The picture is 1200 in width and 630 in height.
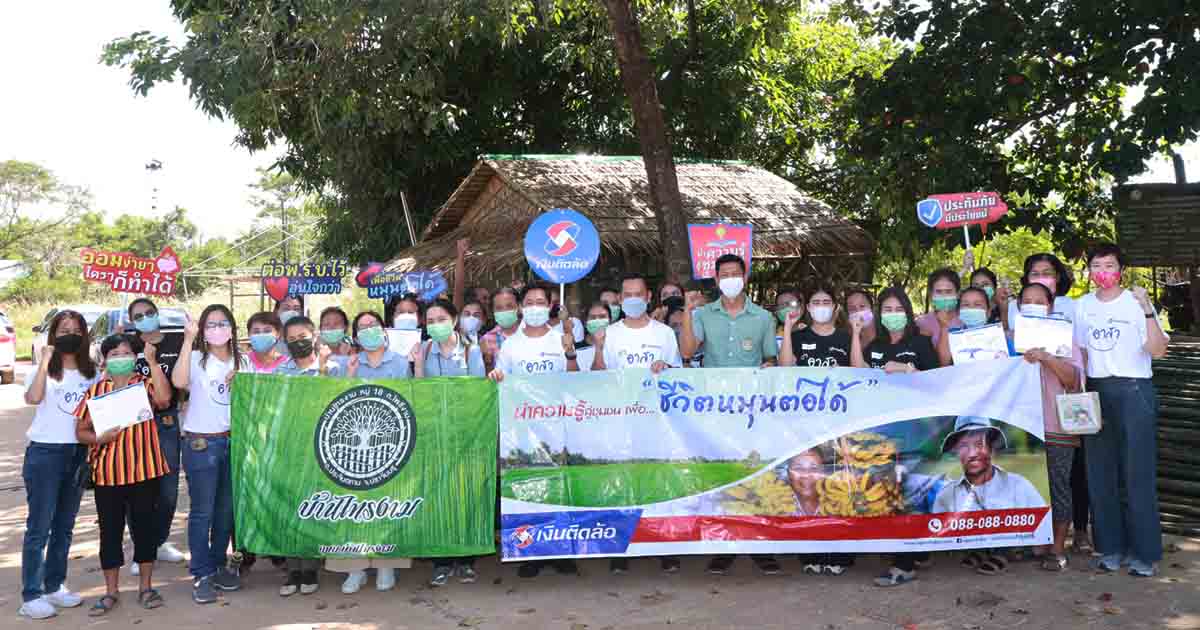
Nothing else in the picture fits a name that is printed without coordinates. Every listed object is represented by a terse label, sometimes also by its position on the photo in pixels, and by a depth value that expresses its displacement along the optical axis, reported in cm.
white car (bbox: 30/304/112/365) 1893
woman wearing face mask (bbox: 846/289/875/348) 646
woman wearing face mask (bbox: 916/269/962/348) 647
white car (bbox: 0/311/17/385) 1969
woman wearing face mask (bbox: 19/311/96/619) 561
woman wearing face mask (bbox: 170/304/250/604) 588
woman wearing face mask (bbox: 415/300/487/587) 657
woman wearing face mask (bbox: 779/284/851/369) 633
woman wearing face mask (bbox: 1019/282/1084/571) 604
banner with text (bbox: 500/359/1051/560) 588
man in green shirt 647
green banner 596
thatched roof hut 1498
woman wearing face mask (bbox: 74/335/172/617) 562
